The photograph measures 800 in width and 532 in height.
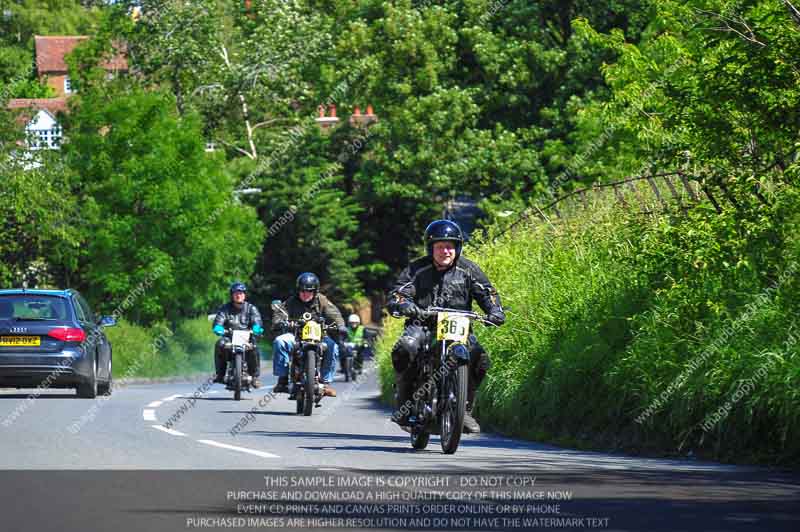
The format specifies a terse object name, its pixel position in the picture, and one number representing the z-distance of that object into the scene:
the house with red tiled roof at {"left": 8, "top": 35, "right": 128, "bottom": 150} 104.88
